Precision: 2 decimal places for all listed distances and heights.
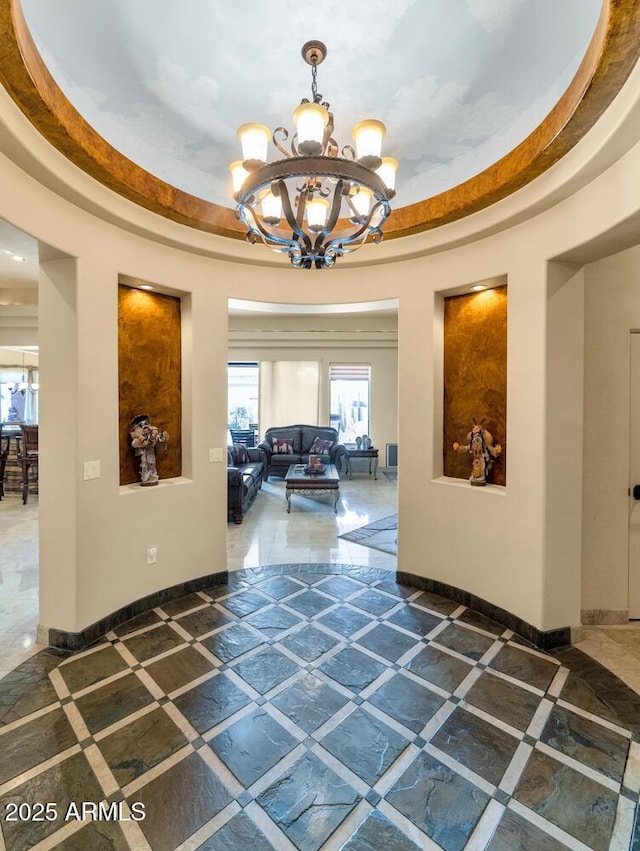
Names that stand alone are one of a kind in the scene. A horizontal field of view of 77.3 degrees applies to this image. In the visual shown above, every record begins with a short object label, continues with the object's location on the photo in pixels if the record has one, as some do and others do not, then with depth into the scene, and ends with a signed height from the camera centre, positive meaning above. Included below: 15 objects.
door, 2.87 -0.59
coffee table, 5.99 -1.00
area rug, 4.52 -1.43
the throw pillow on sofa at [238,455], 7.14 -0.69
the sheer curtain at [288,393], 9.46 +0.58
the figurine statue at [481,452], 3.07 -0.26
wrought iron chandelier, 1.66 +1.07
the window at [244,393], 9.84 +0.59
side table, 8.65 -0.79
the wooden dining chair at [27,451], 6.10 -0.54
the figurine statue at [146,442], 3.01 -0.19
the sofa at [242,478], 5.25 -0.88
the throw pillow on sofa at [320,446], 8.39 -0.60
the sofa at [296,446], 8.31 -0.61
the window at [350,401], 9.64 +0.41
